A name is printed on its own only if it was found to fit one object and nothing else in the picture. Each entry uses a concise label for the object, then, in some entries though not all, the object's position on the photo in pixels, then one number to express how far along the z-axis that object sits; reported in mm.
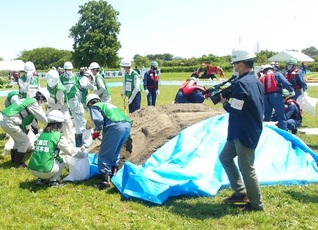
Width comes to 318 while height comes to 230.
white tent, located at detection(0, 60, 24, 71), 45000
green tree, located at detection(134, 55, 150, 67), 60469
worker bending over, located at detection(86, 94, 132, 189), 5613
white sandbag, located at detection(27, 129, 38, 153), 7562
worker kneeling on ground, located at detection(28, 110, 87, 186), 5516
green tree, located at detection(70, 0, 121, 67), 57969
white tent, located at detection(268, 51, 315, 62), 35072
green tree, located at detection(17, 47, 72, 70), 99000
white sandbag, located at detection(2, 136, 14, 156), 7555
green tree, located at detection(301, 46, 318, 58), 87875
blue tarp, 5098
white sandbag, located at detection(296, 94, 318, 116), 11180
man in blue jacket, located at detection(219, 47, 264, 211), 4184
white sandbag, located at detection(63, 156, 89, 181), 5973
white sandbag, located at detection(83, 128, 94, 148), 8267
